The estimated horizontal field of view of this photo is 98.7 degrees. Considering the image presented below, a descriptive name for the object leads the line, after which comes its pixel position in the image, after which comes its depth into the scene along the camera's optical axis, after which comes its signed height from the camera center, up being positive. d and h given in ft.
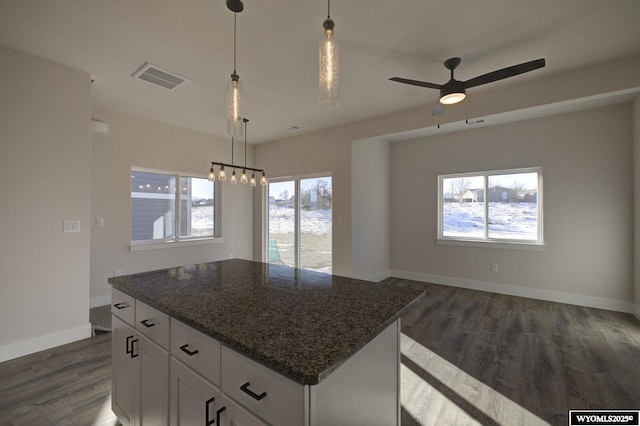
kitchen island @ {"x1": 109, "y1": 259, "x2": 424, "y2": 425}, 2.77 -1.64
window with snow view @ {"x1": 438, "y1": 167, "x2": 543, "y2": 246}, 14.25 +0.29
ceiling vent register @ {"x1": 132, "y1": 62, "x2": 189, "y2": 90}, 9.38 +4.92
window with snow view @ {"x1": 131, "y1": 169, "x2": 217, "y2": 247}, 14.47 +0.29
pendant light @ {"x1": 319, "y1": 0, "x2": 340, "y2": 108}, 4.09 +2.21
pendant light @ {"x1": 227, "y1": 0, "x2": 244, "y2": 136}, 5.47 +2.14
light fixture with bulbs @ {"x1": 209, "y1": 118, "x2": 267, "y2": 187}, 10.74 +1.47
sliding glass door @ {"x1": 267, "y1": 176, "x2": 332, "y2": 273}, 17.04 -0.69
